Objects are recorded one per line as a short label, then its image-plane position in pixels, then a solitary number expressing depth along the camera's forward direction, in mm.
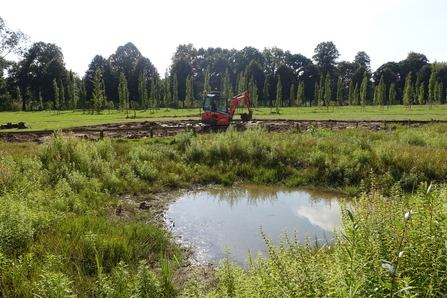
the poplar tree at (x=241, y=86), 51406
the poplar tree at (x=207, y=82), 53478
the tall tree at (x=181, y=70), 70000
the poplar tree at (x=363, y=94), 50203
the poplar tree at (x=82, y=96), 54125
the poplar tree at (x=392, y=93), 58906
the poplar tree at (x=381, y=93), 53928
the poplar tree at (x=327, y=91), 53012
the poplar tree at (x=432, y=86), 50375
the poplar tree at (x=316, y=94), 66188
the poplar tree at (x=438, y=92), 53475
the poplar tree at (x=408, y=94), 51969
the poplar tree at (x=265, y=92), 64162
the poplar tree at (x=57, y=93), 45788
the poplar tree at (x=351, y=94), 60750
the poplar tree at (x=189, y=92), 52188
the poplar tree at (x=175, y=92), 55969
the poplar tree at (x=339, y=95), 59156
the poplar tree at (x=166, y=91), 52253
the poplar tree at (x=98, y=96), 45844
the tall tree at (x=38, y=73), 64062
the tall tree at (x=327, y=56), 92000
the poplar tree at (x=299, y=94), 62534
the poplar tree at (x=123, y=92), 43369
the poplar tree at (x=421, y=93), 54000
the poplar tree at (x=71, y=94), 52756
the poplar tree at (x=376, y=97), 55488
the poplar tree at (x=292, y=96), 66369
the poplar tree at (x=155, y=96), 51312
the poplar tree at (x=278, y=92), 50928
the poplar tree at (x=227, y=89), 49697
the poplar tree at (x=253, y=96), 53109
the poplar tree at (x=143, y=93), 48000
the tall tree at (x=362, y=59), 93062
